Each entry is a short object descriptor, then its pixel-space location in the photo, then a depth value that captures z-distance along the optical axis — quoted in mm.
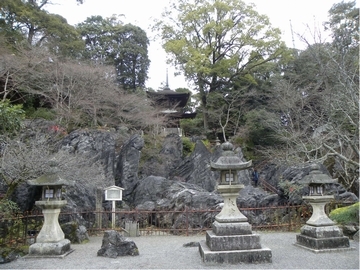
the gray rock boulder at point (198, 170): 16625
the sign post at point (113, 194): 11344
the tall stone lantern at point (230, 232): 6277
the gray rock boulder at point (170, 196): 12008
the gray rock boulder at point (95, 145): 13750
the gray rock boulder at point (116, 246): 7054
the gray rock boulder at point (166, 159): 17609
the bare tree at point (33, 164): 7414
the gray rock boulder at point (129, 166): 15070
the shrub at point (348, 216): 8883
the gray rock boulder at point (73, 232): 9016
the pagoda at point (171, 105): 22877
